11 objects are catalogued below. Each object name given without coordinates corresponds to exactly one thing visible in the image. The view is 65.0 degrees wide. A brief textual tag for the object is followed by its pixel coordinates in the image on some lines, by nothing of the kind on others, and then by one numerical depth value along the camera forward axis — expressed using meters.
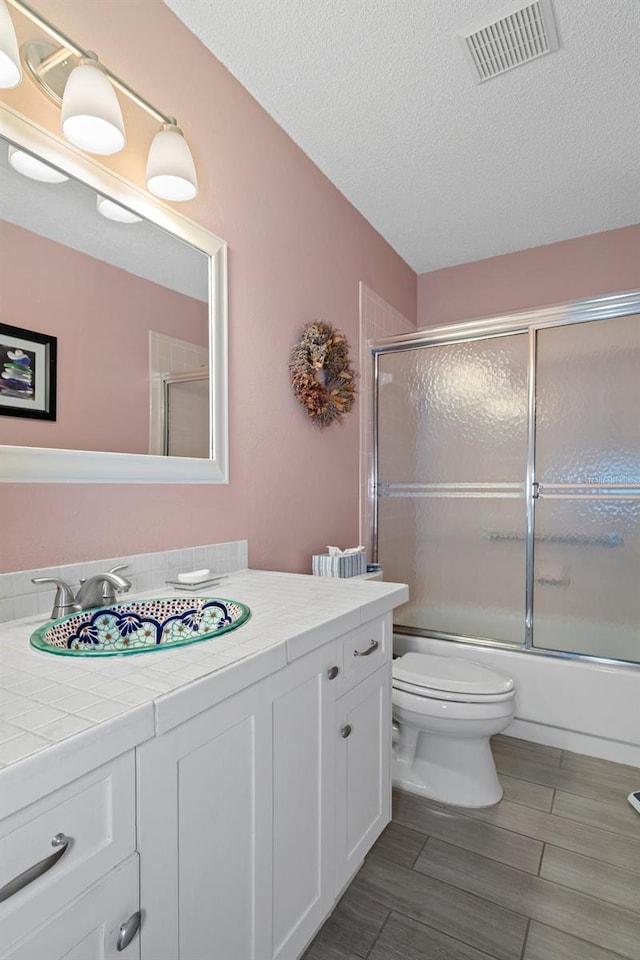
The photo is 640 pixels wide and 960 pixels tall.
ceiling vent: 1.49
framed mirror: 1.07
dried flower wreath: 1.96
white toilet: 1.68
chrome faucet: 1.06
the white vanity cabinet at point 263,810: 0.71
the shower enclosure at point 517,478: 2.11
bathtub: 2.00
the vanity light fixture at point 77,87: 1.08
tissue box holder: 1.98
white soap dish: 1.34
